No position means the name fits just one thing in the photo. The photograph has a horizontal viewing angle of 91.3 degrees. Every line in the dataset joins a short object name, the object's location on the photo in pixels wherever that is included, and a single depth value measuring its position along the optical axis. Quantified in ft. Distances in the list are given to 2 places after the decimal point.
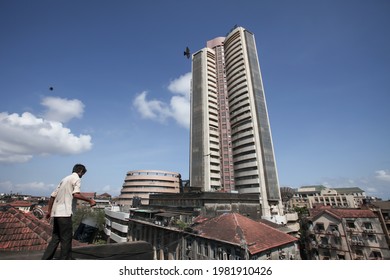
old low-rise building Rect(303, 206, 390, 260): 79.97
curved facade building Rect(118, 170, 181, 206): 218.79
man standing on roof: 8.60
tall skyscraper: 174.29
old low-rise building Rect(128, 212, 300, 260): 51.42
